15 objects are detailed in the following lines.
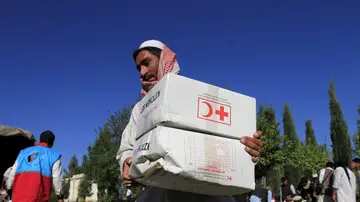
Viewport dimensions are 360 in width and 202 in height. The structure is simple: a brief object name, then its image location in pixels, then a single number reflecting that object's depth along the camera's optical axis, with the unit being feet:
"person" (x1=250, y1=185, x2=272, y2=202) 44.29
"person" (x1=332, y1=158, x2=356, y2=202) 27.71
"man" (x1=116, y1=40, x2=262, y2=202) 6.06
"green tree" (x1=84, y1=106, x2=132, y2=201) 71.72
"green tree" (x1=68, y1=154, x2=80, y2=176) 205.06
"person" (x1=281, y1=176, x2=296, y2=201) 52.32
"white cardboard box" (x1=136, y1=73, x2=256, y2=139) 5.32
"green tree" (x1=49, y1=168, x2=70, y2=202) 152.01
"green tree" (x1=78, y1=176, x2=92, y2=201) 144.15
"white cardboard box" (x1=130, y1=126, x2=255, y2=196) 5.06
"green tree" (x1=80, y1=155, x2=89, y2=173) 100.98
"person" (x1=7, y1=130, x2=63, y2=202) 17.60
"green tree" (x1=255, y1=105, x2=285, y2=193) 91.91
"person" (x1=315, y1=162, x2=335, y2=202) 31.40
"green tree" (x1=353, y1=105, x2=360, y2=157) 107.22
